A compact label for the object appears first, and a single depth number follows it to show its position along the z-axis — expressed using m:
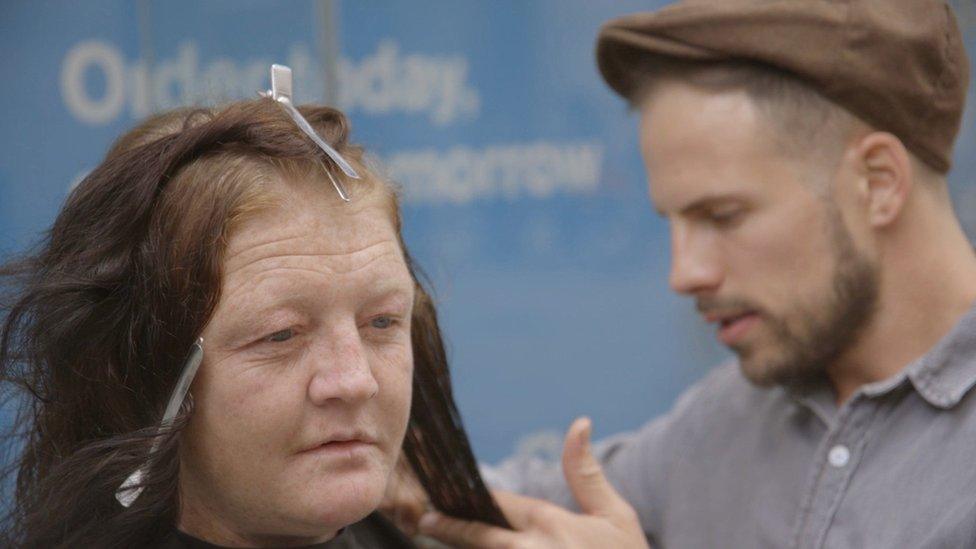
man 2.27
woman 2.01
